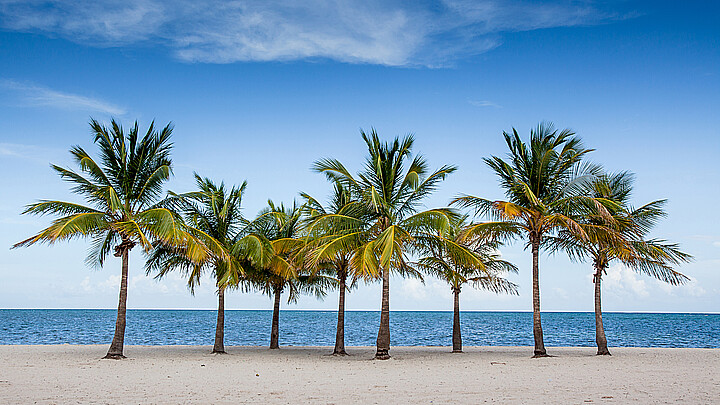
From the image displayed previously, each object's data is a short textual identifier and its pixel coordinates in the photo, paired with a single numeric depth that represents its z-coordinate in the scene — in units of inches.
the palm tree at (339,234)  708.7
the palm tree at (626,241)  722.8
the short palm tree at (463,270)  853.8
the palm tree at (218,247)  761.6
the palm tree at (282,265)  801.6
